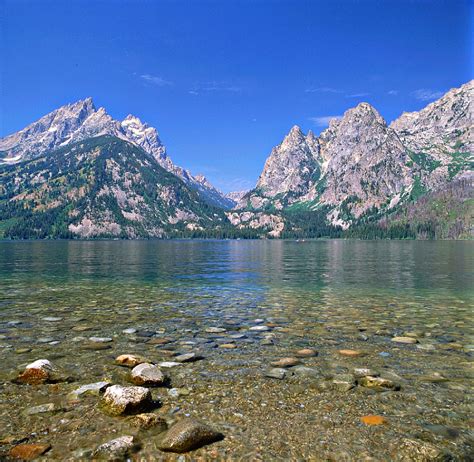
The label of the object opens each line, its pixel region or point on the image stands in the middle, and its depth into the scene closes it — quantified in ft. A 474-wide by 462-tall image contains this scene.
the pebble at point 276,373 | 37.40
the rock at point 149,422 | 26.70
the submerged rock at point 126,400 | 28.68
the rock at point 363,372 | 37.52
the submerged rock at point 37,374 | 35.01
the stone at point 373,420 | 27.84
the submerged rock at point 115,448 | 23.17
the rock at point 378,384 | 34.47
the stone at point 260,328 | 58.18
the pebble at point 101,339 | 50.80
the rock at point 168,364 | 40.38
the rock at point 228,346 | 48.08
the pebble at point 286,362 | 41.11
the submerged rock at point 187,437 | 24.14
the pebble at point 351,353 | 45.16
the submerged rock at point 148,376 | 34.68
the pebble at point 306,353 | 44.66
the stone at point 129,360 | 40.29
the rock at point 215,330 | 56.70
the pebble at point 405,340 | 52.12
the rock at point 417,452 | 23.32
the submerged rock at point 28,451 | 23.03
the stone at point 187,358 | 42.63
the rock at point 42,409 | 28.76
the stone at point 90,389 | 32.22
